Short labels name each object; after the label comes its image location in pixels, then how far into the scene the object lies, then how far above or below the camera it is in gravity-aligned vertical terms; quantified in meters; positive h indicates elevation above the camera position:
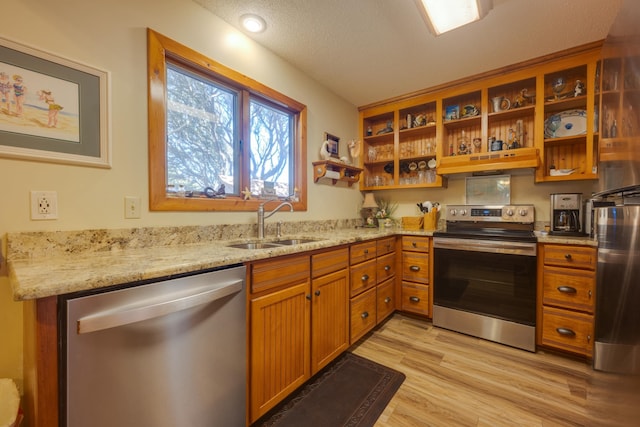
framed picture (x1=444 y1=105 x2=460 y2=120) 2.76 +1.07
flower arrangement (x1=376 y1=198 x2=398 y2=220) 3.18 +0.06
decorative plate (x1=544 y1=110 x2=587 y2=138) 2.26 +0.80
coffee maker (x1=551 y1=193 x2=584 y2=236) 2.07 -0.02
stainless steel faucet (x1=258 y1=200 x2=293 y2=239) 1.91 -0.06
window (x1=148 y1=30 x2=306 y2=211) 1.47 +0.54
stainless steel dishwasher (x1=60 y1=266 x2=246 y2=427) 0.76 -0.50
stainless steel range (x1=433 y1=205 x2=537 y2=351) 2.02 -0.55
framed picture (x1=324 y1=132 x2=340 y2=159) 2.74 +0.73
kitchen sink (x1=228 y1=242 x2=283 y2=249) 1.66 -0.23
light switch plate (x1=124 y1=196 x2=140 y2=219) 1.34 +0.02
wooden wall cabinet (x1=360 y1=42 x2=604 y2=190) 2.16 +0.91
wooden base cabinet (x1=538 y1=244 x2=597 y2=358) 1.83 -0.63
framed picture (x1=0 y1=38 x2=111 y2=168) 1.04 +0.45
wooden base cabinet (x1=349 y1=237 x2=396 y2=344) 2.00 -0.63
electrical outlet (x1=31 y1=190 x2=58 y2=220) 1.09 +0.03
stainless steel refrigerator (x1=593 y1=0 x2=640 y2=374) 0.55 -0.03
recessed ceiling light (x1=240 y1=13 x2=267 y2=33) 1.73 +1.30
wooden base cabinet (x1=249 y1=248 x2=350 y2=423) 1.26 -0.63
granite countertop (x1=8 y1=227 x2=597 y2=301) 0.75 -0.20
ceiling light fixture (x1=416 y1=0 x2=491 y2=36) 1.53 +1.24
